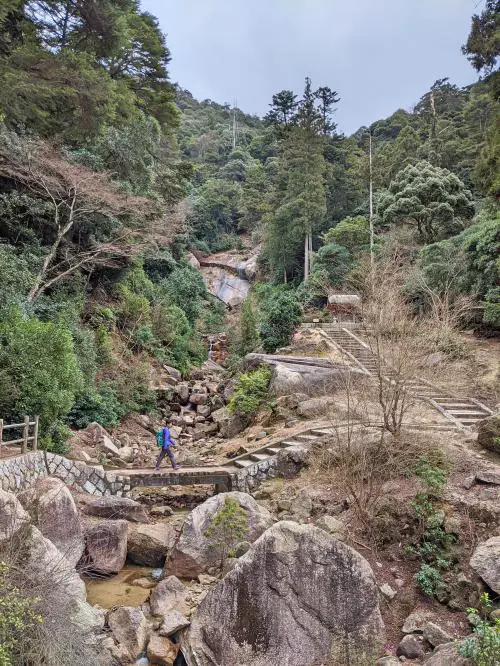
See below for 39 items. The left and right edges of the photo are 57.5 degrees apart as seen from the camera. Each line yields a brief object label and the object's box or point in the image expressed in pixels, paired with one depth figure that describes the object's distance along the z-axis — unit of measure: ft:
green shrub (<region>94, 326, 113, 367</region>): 57.47
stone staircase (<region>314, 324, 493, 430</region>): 31.45
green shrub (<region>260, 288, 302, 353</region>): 67.92
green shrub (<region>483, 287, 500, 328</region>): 49.05
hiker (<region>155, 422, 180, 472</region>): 39.22
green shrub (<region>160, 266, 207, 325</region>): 88.94
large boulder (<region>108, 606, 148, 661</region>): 20.56
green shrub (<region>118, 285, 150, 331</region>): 69.15
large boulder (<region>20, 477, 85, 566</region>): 24.94
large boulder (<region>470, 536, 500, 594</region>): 21.11
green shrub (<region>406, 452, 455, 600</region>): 23.49
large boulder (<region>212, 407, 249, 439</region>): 53.01
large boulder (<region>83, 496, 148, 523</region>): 32.19
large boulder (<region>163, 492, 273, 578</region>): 27.09
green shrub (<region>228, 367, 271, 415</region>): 51.93
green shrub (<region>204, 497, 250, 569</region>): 27.76
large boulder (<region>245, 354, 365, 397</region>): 49.96
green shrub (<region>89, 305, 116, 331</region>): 61.21
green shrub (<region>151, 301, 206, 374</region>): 74.95
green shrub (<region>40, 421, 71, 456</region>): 36.17
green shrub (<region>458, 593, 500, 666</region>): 14.39
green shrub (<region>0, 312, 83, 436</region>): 34.30
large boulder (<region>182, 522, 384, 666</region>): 19.27
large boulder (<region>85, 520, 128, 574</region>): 27.25
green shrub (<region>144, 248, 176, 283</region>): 89.71
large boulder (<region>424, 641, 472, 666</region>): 15.50
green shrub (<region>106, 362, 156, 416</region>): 56.18
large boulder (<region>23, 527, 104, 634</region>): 18.01
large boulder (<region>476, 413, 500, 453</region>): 30.94
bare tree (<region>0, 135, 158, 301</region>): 46.21
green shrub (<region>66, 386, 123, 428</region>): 46.68
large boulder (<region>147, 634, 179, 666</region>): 20.11
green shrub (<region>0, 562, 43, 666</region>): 15.01
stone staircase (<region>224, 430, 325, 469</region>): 39.83
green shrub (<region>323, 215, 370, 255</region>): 95.35
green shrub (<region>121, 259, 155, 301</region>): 75.15
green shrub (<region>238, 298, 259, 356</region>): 79.41
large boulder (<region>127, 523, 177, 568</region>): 29.14
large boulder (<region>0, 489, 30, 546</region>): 20.97
